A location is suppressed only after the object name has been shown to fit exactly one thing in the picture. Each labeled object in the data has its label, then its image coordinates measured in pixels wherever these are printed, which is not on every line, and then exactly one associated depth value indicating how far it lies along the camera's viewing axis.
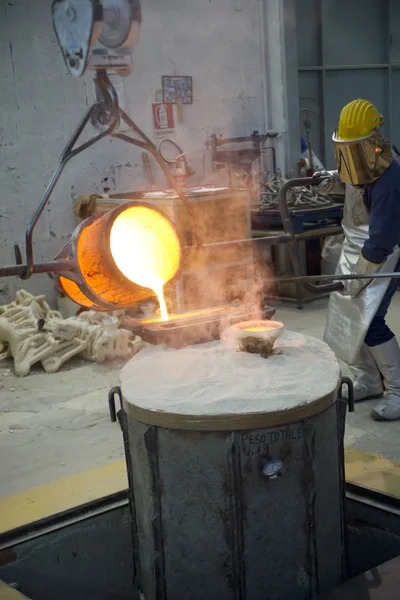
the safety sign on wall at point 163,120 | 6.67
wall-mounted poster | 6.68
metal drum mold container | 1.76
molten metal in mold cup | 2.07
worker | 3.36
